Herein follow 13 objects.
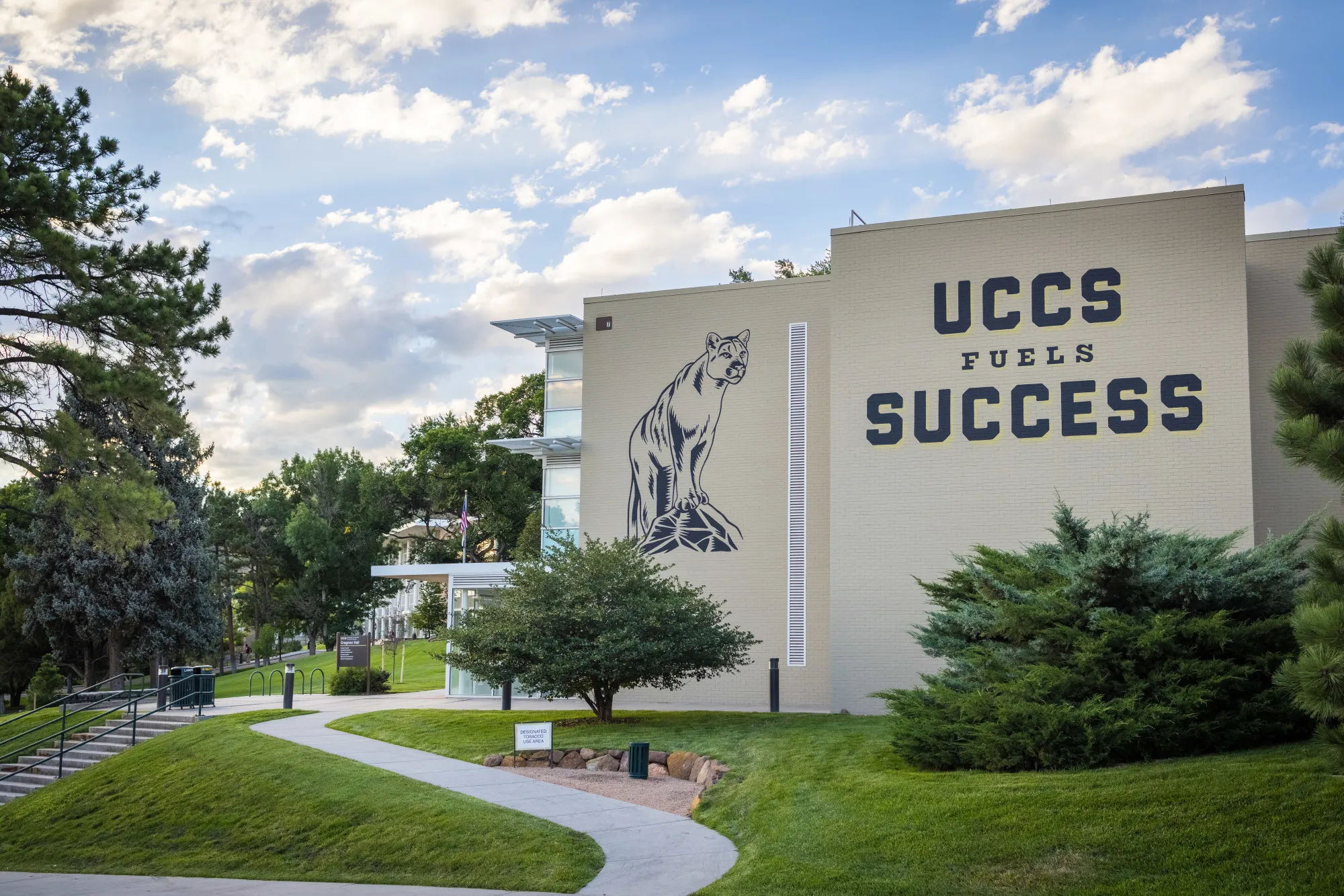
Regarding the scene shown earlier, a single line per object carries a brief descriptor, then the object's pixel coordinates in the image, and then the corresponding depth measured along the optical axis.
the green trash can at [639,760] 16.38
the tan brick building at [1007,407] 20.91
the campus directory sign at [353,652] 31.93
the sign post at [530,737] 16.98
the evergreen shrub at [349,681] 30.69
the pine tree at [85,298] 16.69
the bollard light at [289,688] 25.47
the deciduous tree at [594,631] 18.61
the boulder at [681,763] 16.34
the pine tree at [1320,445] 8.67
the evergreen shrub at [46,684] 37.33
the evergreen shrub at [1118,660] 11.81
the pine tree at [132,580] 35.12
